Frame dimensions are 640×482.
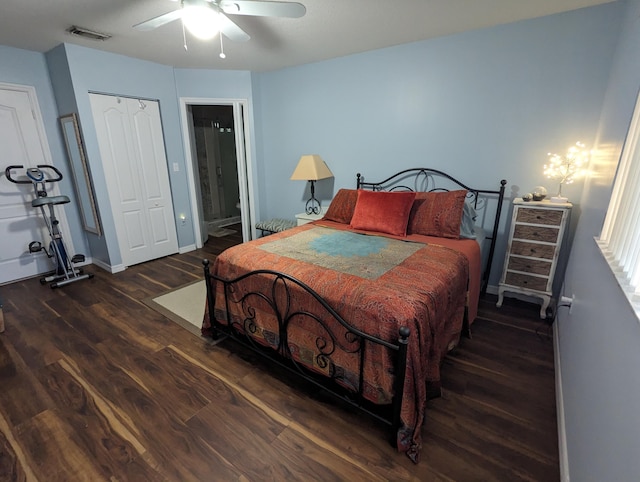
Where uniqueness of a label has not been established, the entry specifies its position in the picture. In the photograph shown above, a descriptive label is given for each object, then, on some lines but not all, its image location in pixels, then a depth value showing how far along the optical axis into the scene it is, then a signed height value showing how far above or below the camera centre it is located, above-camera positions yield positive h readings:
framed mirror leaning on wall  3.32 -0.10
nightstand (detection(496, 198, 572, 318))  2.39 -0.70
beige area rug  2.64 -1.36
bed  1.46 -0.75
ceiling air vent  2.64 +1.16
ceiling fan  1.77 +0.90
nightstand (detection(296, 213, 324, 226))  3.70 -0.68
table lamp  3.58 -0.08
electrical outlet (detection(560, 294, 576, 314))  1.93 -0.94
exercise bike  3.13 -0.76
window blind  1.02 -0.26
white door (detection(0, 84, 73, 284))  3.22 -0.26
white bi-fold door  3.48 -0.13
